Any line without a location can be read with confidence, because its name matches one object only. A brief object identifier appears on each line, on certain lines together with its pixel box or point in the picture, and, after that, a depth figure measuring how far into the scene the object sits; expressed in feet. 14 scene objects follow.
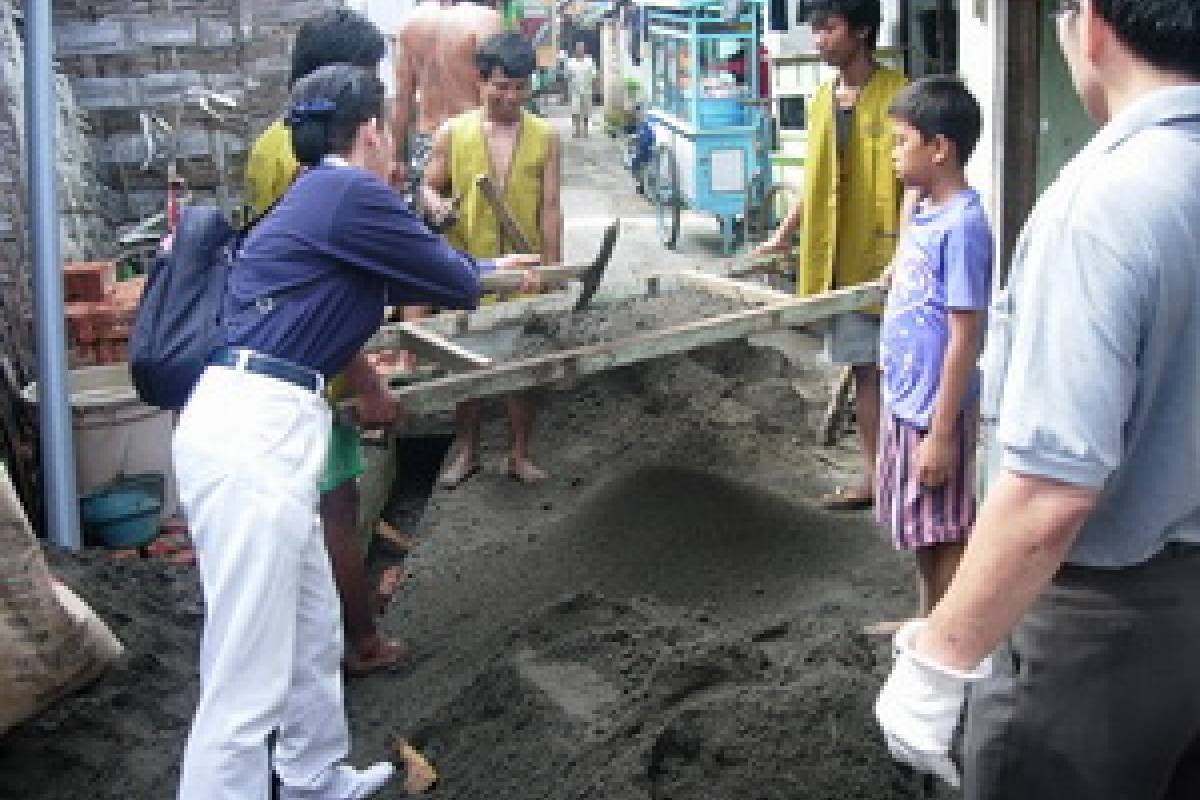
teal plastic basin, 17.60
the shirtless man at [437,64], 21.70
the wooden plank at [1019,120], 16.51
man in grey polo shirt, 5.97
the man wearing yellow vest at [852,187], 16.34
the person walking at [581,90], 66.85
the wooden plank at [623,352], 12.43
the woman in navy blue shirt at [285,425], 10.66
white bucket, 18.16
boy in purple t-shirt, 11.82
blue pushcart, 36.19
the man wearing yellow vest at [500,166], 18.20
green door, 16.66
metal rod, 16.65
